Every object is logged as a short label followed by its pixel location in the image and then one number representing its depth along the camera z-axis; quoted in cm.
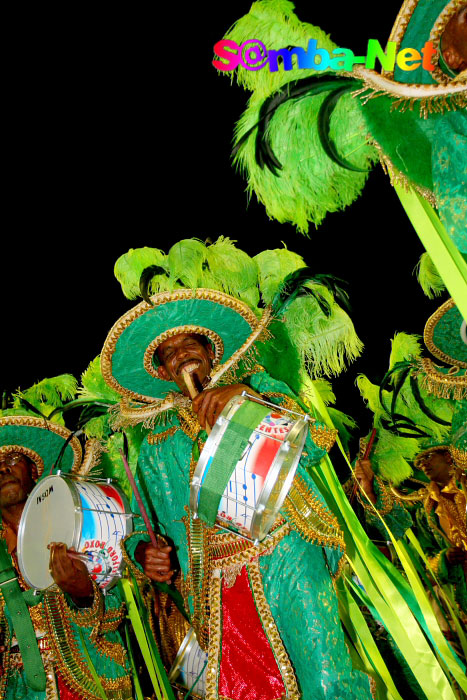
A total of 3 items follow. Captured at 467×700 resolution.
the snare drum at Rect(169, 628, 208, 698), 278
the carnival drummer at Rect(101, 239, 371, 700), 199
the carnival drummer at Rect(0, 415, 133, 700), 277
